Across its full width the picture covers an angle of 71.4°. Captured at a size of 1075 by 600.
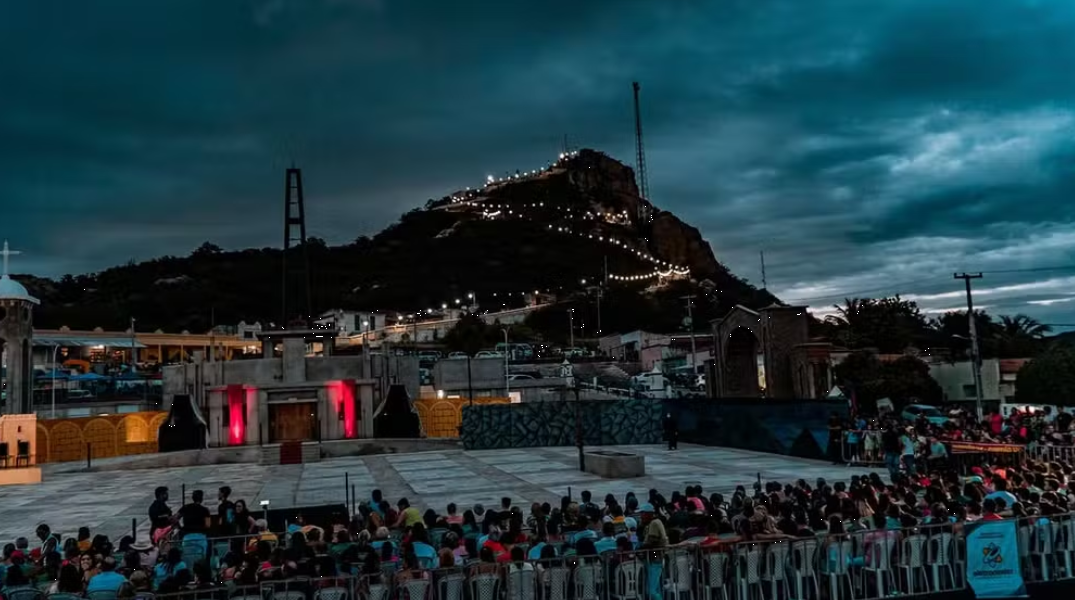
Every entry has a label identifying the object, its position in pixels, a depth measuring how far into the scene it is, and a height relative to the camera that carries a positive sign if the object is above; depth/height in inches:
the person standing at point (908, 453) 773.3 -96.1
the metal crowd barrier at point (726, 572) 339.9 -97.0
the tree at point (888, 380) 1731.1 -45.4
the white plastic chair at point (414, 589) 339.3 -93.2
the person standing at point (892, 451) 771.4 -92.6
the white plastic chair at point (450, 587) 343.3 -94.2
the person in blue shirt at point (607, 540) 384.8 -86.4
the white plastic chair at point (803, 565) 377.4 -101.0
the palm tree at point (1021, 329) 2431.1 +86.3
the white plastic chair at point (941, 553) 393.7 -101.9
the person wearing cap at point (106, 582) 333.7 -82.9
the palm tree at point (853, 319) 2334.5 +140.1
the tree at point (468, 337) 3309.5 +200.1
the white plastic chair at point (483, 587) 345.7 -95.5
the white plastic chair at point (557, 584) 352.2 -97.7
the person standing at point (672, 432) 1282.0 -106.1
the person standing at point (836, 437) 995.9 -98.3
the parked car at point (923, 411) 1390.4 -102.6
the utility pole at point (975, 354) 1245.6 +5.0
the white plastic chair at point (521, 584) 347.9 -96.0
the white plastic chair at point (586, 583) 354.6 -98.3
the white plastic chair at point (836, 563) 381.7 -101.7
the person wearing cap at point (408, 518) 477.7 -86.7
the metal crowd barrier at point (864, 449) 955.3 -111.4
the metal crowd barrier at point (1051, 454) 772.0 -105.5
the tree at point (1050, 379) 1551.4 -54.7
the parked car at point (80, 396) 1806.1 +3.8
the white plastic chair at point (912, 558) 390.0 -102.7
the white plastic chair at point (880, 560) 387.2 -102.4
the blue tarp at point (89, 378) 1889.8 +48.6
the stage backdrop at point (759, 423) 1051.9 -89.3
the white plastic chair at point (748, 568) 372.2 -99.6
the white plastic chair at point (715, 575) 369.1 -101.6
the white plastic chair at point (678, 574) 364.2 -99.1
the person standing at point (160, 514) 514.3 -85.4
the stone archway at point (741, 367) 1453.0 +2.0
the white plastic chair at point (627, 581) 359.9 -100.0
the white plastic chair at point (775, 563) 373.4 -98.1
